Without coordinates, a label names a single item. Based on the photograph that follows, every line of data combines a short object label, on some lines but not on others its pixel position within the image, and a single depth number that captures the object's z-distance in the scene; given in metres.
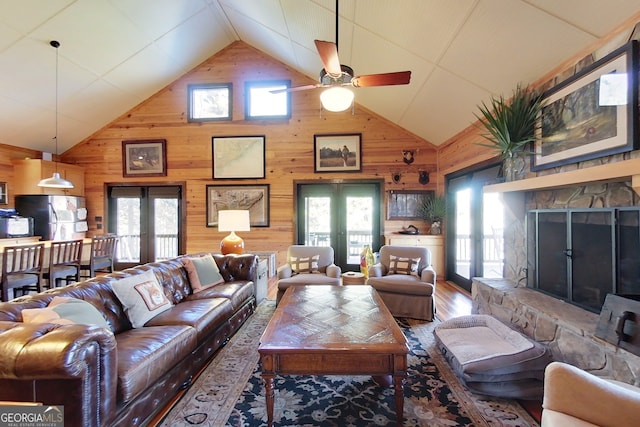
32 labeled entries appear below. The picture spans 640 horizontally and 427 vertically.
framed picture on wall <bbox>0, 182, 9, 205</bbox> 5.43
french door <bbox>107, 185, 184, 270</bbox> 6.36
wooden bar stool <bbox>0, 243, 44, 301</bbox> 3.30
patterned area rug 1.83
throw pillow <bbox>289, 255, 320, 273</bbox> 4.20
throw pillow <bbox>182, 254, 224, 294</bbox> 3.32
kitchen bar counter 3.88
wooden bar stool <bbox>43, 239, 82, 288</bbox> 3.84
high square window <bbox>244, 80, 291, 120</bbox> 6.08
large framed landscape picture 1.96
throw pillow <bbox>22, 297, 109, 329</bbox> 1.61
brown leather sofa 1.26
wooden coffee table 1.72
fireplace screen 2.02
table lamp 4.36
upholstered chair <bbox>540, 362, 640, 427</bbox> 1.13
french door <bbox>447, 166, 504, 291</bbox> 4.32
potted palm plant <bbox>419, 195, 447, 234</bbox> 5.50
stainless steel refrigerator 5.51
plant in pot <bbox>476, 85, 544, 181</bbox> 2.79
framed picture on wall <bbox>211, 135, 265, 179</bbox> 6.09
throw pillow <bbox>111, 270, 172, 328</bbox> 2.30
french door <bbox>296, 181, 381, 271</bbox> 6.05
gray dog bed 2.02
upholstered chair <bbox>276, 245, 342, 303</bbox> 3.77
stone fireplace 1.75
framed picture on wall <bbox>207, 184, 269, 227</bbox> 6.10
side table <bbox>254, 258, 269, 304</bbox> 4.02
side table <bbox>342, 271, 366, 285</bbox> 3.90
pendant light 4.29
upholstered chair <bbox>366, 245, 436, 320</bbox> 3.50
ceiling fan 2.52
